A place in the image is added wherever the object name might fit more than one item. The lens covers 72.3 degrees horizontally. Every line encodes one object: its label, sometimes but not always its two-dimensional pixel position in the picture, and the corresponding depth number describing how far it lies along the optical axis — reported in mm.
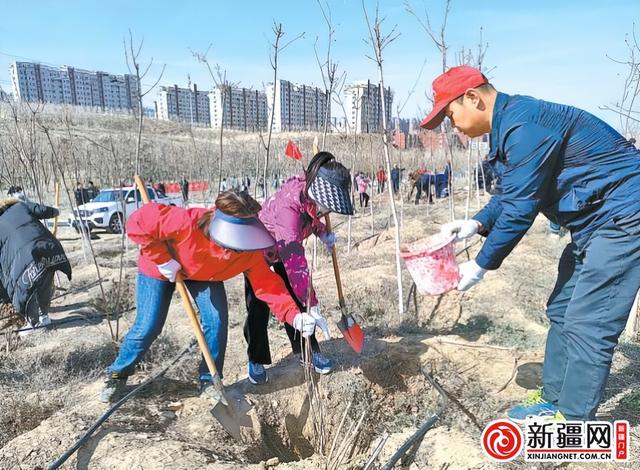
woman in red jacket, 2084
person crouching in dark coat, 3842
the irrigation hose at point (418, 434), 1840
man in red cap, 1680
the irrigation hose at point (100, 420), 1873
